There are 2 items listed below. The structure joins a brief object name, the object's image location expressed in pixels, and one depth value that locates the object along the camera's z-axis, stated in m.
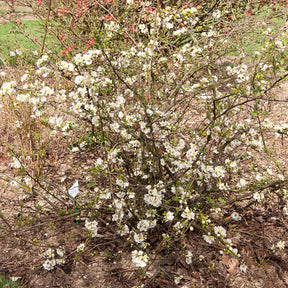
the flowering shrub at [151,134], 2.10
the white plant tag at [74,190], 3.12
